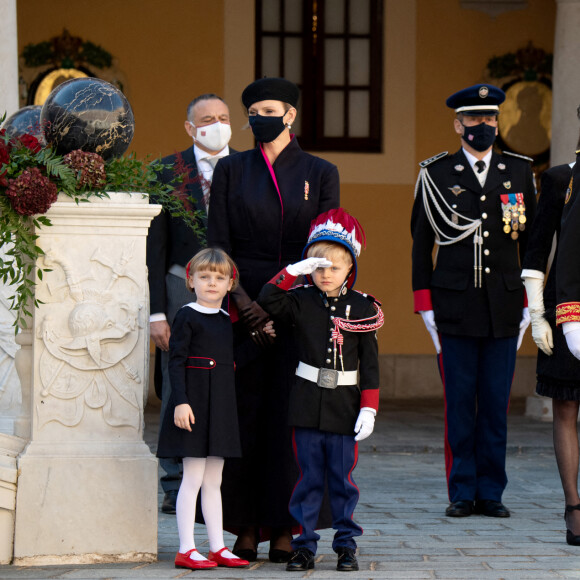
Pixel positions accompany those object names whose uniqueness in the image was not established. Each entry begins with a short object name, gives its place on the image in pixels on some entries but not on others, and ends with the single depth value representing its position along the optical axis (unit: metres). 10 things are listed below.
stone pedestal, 10.09
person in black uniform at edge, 10.80
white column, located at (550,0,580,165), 22.91
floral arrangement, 9.84
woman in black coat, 10.33
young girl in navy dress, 9.82
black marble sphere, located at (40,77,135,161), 10.37
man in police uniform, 13.31
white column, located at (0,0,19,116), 18.06
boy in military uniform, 9.87
